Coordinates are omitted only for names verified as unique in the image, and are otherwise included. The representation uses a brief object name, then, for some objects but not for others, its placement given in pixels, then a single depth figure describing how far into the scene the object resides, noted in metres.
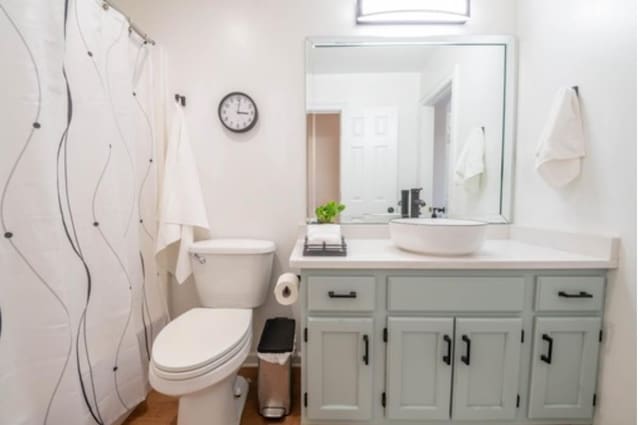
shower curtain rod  1.20
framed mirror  1.59
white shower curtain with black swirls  0.83
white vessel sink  1.14
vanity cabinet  1.13
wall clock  1.62
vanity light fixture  1.50
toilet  1.03
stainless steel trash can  1.32
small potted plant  1.53
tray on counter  1.19
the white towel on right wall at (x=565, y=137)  1.18
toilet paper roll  1.22
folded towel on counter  1.24
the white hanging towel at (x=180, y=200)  1.50
